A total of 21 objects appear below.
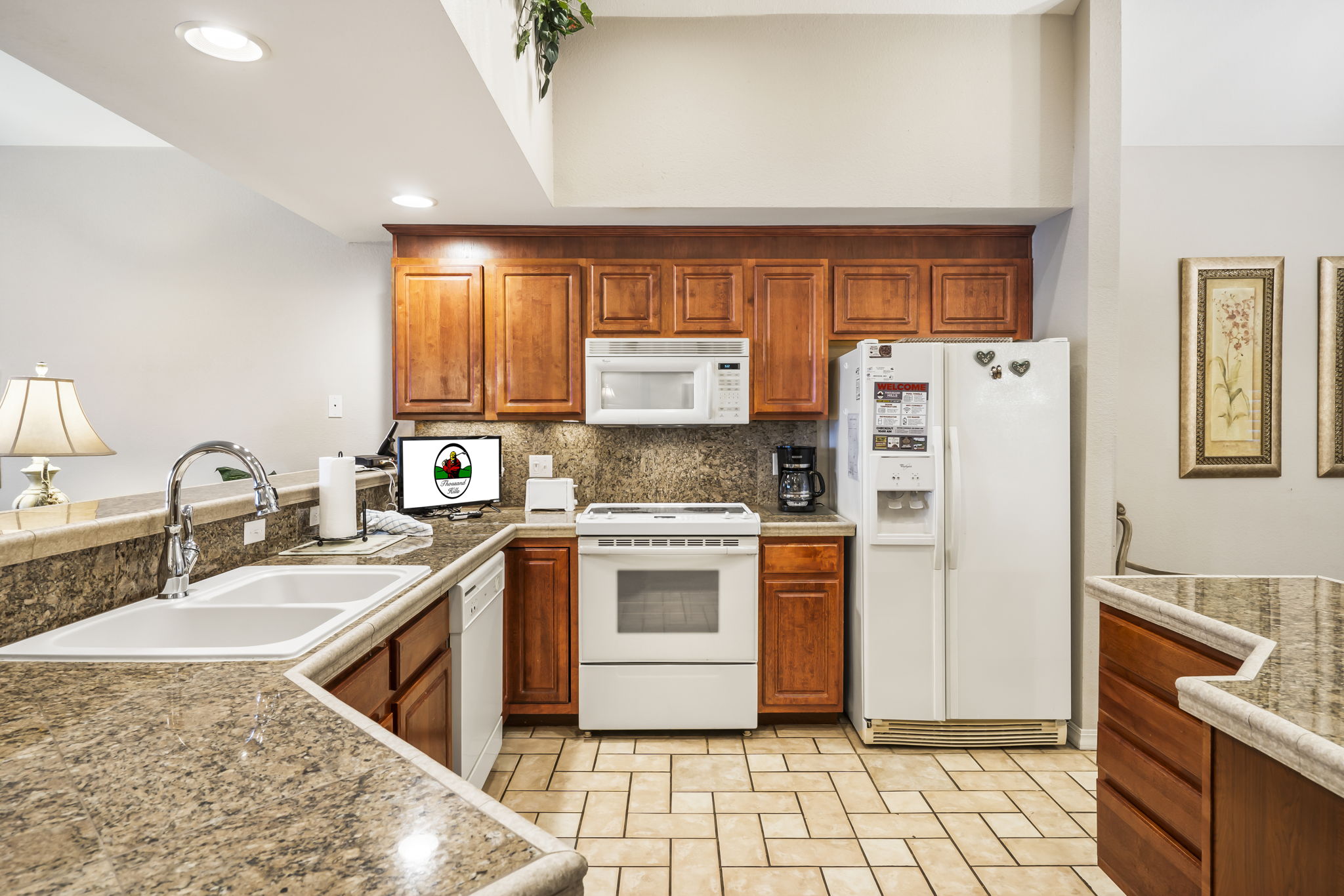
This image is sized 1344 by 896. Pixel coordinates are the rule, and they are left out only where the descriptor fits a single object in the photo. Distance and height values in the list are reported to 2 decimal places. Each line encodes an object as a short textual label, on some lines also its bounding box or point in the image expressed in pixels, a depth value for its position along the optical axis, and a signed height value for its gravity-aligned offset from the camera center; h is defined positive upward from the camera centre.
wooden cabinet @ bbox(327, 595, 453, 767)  1.38 -0.60
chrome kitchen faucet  1.41 -0.17
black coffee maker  3.01 -0.17
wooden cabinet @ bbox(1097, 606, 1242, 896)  1.35 -0.72
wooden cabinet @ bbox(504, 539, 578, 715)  2.72 -0.78
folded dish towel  2.33 -0.30
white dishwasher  1.97 -0.77
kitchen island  0.90 -0.50
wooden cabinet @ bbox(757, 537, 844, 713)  2.74 -0.77
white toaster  2.86 -0.24
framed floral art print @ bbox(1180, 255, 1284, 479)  3.06 +0.48
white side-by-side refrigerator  2.56 -0.40
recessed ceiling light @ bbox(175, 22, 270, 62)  1.50 +0.95
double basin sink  1.13 -0.38
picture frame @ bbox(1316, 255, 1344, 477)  3.07 +0.39
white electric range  2.68 -0.75
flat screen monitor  2.85 -0.14
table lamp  2.61 +0.04
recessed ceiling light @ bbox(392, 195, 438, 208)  2.65 +0.98
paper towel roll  2.10 -0.19
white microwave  2.91 +0.27
